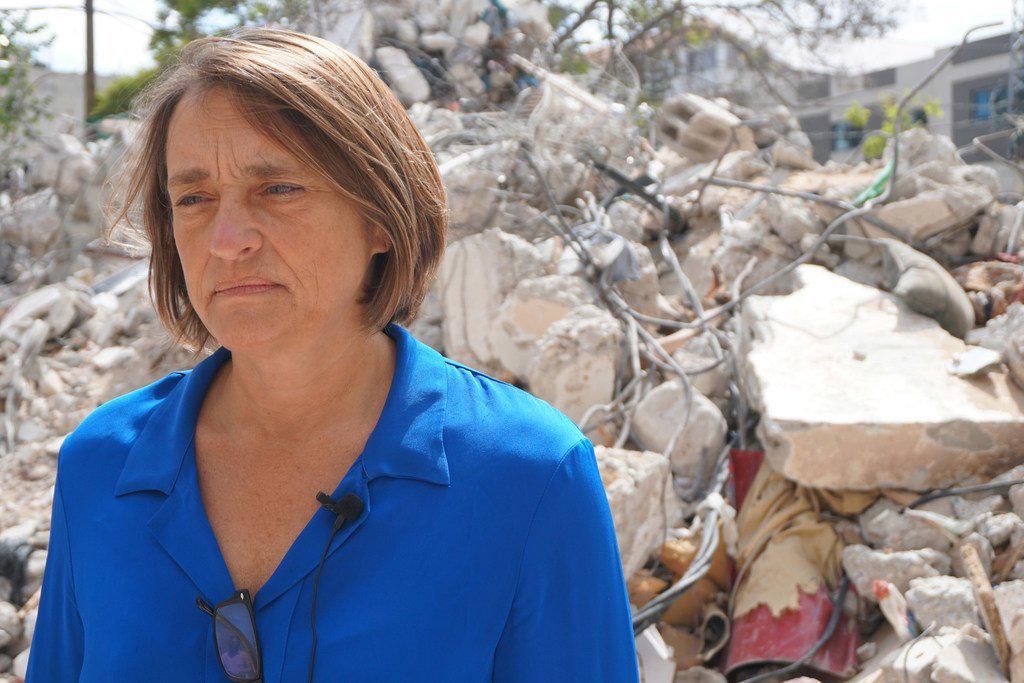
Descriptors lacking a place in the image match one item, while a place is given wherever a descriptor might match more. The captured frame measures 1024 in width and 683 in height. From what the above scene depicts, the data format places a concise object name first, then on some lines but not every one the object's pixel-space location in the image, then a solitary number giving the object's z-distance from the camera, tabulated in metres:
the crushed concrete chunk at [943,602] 2.80
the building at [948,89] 24.17
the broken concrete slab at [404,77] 8.30
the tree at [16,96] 8.83
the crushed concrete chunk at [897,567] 3.10
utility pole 17.72
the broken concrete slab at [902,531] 3.28
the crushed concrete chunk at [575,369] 4.14
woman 1.24
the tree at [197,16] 8.59
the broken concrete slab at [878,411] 3.38
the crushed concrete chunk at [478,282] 4.65
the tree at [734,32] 14.69
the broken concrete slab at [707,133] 8.27
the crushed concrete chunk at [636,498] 3.05
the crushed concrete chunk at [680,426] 3.94
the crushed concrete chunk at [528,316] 4.43
